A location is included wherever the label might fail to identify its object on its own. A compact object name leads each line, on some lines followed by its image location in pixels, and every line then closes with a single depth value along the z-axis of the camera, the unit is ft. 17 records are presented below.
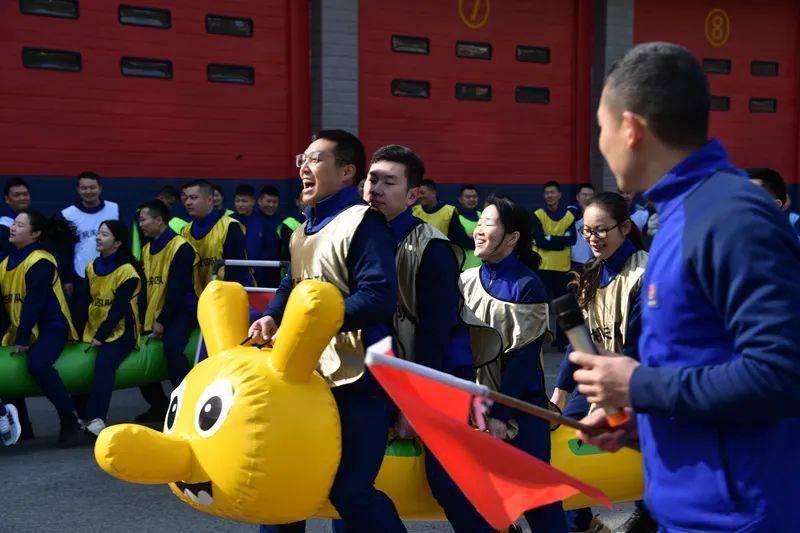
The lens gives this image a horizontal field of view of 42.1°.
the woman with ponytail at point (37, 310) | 24.50
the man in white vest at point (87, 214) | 32.89
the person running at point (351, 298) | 11.94
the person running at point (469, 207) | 42.68
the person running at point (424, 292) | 13.20
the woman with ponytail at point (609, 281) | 15.38
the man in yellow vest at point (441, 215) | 36.94
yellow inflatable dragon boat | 11.32
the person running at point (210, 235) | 29.63
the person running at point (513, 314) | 14.34
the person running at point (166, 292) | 26.48
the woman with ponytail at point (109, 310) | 25.11
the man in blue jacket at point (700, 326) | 6.30
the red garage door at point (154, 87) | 38.86
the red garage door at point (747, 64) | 57.26
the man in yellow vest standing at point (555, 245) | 39.65
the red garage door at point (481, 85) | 47.93
